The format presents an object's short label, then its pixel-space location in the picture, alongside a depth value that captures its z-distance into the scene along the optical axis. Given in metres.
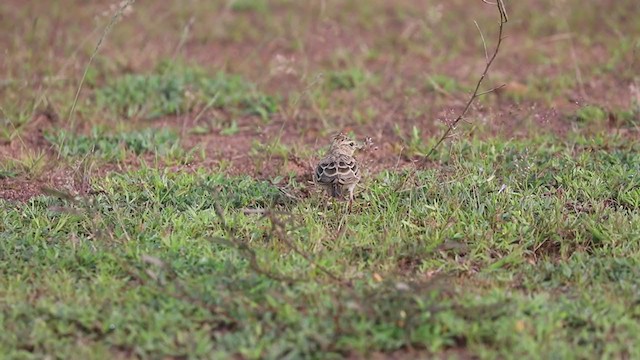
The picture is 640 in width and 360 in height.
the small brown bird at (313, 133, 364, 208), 12.43
